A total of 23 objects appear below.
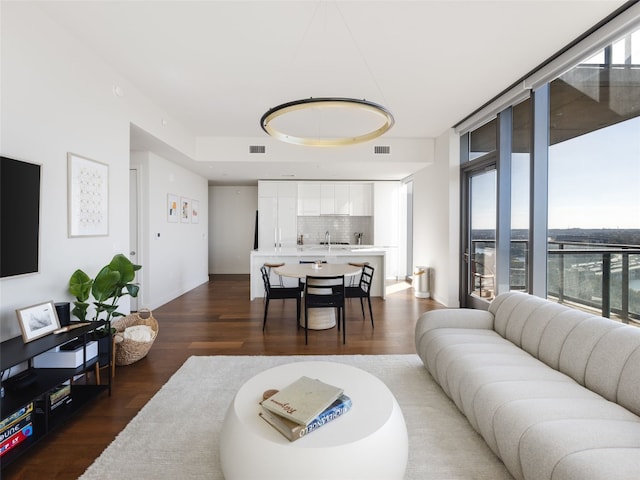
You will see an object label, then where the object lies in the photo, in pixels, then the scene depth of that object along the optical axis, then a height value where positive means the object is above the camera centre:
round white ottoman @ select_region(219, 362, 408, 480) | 1.20 -0.85
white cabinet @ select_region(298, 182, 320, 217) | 7.51 +0.97
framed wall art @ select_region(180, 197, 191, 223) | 5.87 +0.56
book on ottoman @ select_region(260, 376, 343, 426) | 1.34 -0.76
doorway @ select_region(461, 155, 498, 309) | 4.28 +0.09
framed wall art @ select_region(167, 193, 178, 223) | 5.36 +0.54
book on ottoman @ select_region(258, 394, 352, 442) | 1.27 -0.80
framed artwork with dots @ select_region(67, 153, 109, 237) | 2.58 +0.38
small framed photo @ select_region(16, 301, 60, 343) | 1.92 -0.54
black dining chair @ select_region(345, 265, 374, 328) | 4.01 -0.72
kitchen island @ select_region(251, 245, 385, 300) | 5.56 -0.38
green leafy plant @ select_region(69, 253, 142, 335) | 2.46 -0.39
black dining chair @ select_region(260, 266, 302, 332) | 3.96 -0.71
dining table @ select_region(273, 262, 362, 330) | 3.73 -0.44
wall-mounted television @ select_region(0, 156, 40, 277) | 1.91 +0.14
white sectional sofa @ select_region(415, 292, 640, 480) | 1.19 -0.79
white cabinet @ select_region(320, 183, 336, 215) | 7.55 +0.94
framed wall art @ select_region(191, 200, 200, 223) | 6.39 +0.57
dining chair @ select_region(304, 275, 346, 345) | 3.49 -0.62
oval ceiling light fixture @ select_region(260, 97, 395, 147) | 2.29 +1.01
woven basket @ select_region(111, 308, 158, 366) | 2.85 -0.98
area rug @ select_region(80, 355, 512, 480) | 1.62 -1.21
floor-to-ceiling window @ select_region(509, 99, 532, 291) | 3.56 +0.54
